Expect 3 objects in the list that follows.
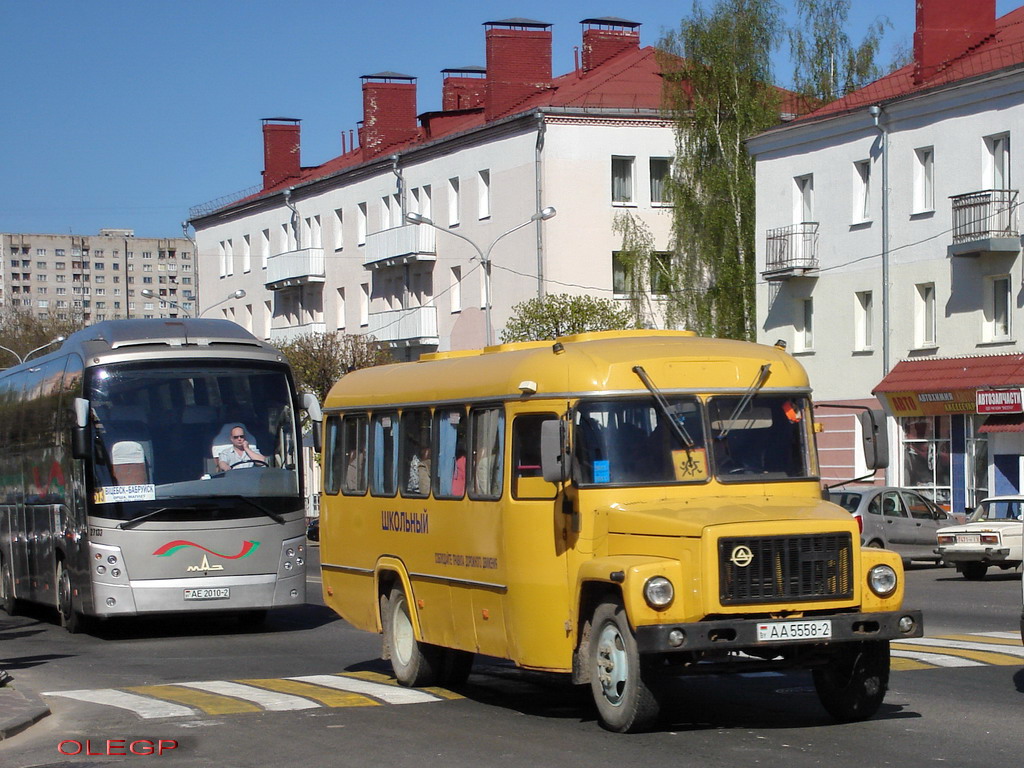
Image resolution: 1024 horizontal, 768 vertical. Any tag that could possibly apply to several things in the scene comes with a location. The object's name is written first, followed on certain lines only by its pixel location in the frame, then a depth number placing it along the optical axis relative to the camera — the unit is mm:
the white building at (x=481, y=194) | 54844
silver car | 30969
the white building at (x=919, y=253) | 36969
